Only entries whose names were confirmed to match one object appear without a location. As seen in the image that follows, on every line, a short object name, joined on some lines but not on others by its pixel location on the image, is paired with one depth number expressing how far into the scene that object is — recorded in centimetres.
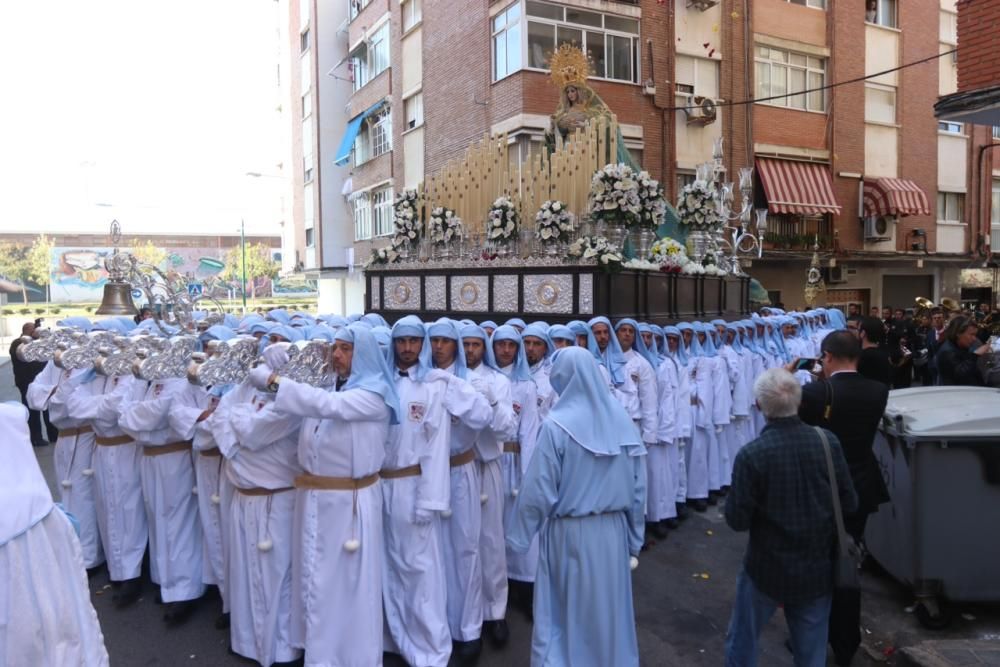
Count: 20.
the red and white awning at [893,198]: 2188
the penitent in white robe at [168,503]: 498
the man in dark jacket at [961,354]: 869
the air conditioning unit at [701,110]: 1939
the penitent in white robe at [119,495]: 532
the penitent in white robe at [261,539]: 418
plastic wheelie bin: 466
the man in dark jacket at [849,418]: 421
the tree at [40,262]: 4156
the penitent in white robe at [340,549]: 392
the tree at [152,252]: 3675
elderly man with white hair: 344
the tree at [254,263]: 4772
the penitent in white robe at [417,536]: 425
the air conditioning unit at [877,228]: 2244
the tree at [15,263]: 4106
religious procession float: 932
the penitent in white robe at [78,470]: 553
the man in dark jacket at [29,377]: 1057
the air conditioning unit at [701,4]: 1945
